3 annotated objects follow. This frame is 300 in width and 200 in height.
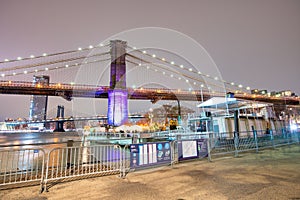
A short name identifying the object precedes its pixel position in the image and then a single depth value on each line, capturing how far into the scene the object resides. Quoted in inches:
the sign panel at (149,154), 209.6
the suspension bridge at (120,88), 1268.5
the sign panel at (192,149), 251.3
